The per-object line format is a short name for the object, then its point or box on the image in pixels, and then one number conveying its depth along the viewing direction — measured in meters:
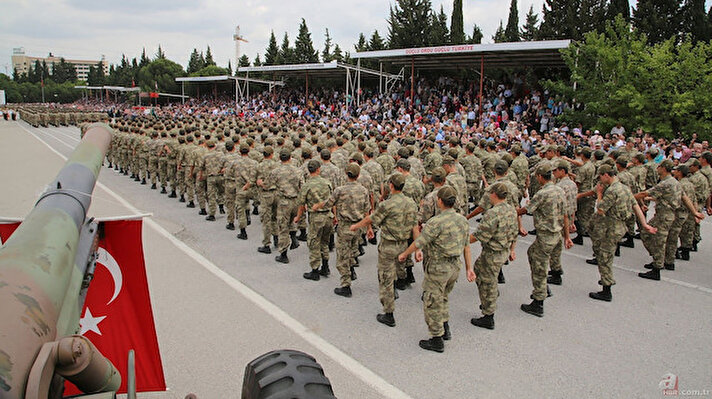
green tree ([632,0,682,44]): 25.38
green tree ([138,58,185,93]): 68.79
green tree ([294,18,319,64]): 52.33
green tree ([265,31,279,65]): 57.21
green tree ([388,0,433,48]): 38.62
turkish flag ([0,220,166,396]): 2.99
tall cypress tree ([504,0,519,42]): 37.12
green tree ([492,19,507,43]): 35.72
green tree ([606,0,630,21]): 26.30
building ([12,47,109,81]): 176.12
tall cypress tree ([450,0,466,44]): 35.78
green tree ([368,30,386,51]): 41.25
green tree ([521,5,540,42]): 34.84
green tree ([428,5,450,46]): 35.71
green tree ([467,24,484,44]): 36.47
